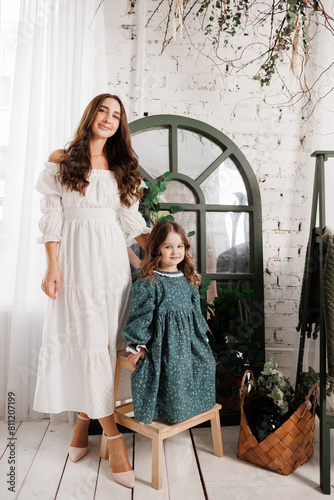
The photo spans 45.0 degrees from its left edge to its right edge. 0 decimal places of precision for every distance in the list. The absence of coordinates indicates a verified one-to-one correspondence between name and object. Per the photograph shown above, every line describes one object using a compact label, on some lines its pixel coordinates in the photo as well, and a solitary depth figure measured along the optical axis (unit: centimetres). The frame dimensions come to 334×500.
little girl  169
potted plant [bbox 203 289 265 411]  215
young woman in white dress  174
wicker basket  173
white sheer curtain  221
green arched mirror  233
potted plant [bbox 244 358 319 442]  181
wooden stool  164
